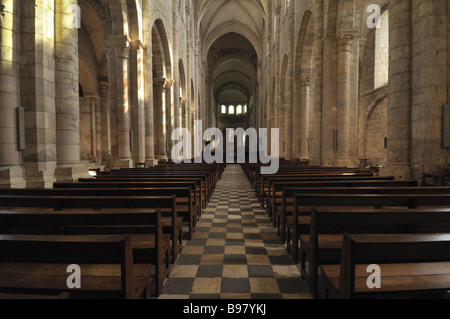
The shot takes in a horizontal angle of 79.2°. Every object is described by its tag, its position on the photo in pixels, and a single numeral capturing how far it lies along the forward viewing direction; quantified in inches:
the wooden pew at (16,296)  68.1
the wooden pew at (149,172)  276.2
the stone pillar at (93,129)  737.6
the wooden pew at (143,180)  213.4
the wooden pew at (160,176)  225.8
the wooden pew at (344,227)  84.7
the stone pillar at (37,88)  215.2
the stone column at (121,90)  406.6
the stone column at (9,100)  203.2
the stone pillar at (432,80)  214.1
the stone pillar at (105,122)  755.4
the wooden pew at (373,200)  120.7
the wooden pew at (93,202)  117.1
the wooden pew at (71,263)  59.9
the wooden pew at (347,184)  183.5
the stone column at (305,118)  609.9
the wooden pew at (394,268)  58.1
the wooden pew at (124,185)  181.0
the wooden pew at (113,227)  86.8
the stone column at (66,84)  240.4
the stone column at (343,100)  395.2
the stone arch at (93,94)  674.8
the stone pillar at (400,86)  232.7
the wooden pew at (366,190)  150.7
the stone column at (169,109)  639.1
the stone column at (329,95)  406.0
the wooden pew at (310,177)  212.7
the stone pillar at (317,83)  427.2
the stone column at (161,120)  600.7
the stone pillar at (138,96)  426.9
